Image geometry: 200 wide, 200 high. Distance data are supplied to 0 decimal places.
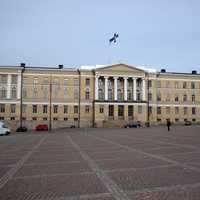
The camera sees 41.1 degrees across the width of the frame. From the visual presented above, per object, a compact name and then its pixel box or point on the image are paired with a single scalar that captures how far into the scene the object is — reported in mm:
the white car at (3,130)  42519
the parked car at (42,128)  64250
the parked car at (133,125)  71862
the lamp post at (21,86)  76250
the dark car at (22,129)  61656
